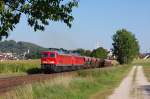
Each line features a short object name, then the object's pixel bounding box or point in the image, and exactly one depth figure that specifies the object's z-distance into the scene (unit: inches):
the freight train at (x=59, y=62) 1853.8
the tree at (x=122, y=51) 5802.5
